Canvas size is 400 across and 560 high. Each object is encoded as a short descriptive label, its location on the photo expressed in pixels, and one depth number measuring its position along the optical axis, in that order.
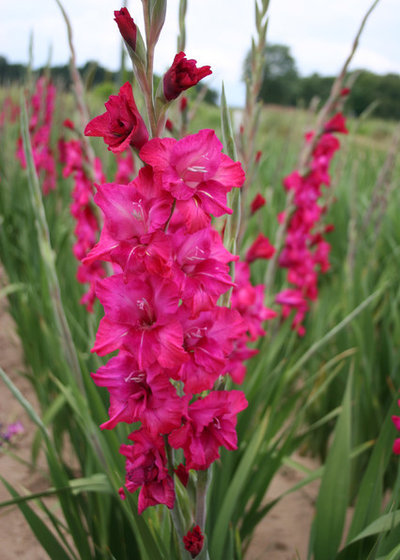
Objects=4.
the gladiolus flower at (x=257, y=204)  1.06
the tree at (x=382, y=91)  28.59
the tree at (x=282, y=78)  33.47
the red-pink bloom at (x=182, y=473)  0.59
